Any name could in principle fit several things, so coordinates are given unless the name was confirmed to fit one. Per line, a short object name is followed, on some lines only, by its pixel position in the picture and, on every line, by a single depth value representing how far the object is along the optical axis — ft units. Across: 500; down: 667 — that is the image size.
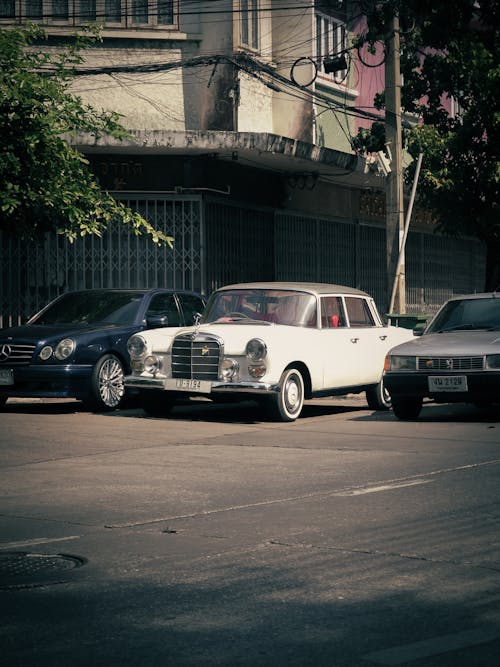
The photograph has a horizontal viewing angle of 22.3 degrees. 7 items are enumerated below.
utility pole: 68.54
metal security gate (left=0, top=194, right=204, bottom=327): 79.36
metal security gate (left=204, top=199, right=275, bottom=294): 80.12
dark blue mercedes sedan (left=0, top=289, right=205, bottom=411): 53.26
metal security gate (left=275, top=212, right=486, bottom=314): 89.97
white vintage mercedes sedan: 49.16
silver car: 47.55
